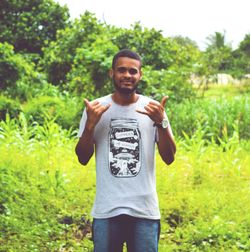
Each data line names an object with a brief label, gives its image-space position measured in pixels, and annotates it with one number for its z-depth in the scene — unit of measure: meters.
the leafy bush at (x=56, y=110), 9.45
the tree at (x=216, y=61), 13.30
